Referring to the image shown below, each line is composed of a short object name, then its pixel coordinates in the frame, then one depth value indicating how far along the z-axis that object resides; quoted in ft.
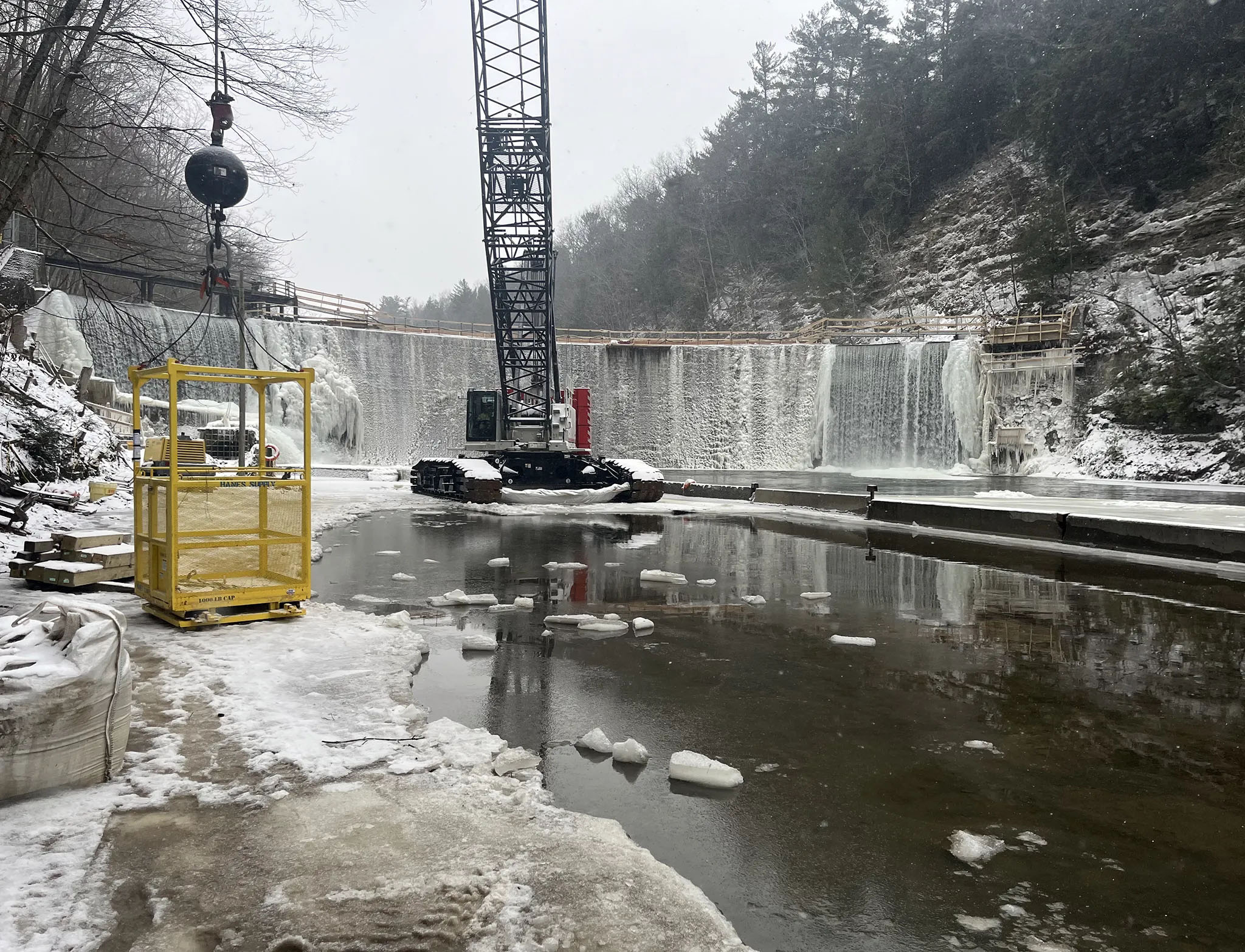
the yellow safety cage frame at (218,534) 19.97
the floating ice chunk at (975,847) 10.22
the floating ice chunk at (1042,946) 8.34
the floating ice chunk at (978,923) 8.73
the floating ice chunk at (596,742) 13.66
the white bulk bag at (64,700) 10.46
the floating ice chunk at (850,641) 20.92
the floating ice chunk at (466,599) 25.13
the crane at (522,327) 72.02
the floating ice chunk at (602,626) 22.45
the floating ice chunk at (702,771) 12.44
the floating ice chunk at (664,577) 29.84
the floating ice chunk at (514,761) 12.48
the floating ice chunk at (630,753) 13.28
